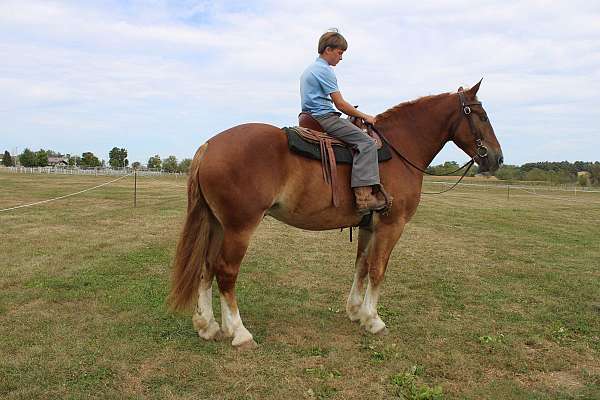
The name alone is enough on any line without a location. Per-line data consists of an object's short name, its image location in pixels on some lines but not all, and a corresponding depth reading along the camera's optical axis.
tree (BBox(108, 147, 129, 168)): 105.56
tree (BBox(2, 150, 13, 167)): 102.75
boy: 4.91
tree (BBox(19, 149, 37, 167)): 91.66
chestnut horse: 4.50
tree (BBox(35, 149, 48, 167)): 95.86
